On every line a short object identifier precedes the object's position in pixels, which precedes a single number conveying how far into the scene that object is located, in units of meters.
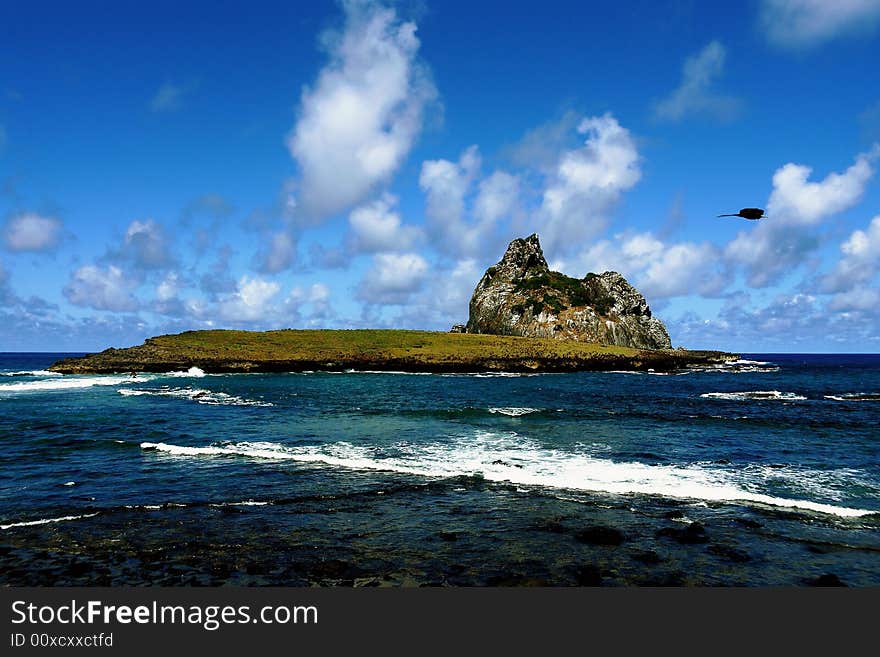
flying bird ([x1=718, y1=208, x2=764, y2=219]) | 12.18
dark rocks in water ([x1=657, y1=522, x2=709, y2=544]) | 14.30
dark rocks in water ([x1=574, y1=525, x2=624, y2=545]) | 14.03
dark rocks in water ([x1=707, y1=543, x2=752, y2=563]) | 13.09
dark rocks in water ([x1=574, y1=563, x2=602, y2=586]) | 11.62
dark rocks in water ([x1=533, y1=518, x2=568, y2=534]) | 14.95
